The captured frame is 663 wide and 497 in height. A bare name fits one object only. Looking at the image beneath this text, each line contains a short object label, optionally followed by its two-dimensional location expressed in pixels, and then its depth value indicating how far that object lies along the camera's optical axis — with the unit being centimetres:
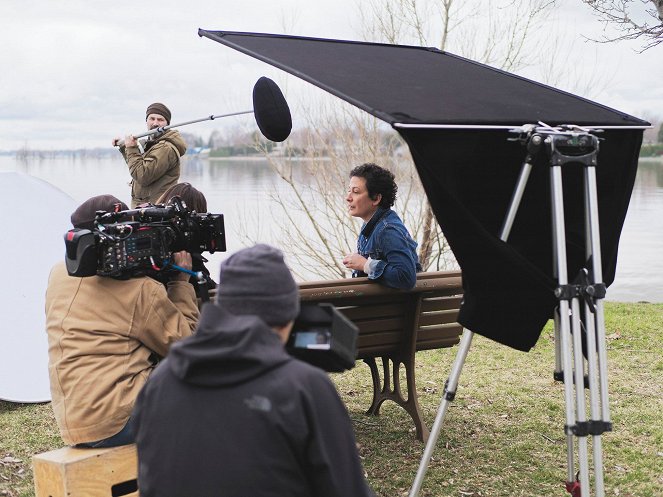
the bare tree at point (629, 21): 838
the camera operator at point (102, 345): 346
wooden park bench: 454
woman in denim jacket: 461
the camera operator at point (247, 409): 192
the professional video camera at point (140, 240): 340
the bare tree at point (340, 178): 1030
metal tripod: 329
